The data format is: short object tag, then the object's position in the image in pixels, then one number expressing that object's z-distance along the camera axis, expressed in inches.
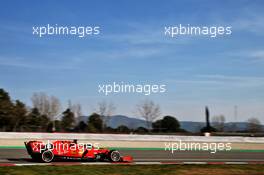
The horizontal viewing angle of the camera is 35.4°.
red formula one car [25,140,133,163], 654.5
